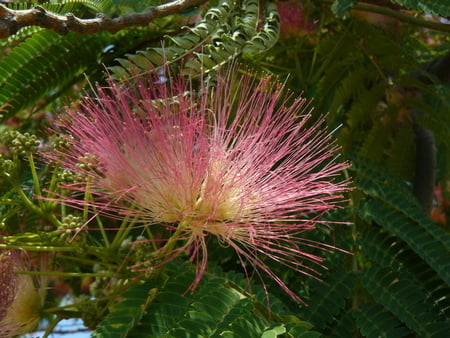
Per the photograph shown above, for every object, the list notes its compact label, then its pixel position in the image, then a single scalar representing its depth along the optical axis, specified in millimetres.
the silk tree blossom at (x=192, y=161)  217
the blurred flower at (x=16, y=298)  237
